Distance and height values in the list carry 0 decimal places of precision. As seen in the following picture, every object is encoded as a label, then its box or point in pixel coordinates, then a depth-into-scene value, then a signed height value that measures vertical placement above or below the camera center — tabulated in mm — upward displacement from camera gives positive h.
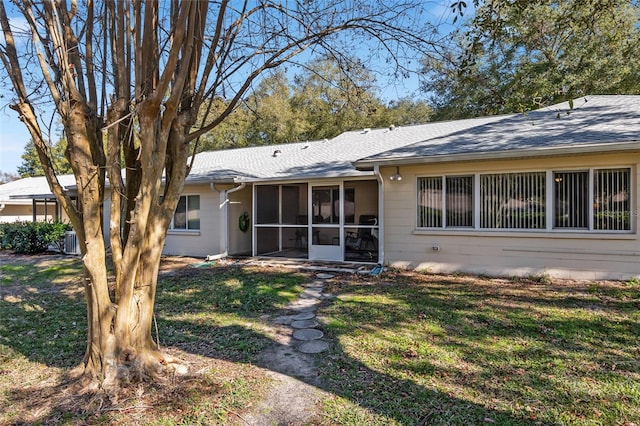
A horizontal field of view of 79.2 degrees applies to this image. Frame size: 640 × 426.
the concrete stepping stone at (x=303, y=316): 5854 -1648
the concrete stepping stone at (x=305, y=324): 5465 -1651
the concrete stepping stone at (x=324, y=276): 8875 -1580
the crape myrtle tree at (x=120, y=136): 3492 +729
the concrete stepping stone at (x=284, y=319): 5680 -1653
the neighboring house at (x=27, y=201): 18359 +663
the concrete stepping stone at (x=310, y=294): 7172 -1627
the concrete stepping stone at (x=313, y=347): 4543 -1665
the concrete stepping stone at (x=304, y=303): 6609 -1637
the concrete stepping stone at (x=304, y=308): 6293 -1644
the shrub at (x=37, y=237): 14594 -892
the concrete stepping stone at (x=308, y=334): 4980 -1657
